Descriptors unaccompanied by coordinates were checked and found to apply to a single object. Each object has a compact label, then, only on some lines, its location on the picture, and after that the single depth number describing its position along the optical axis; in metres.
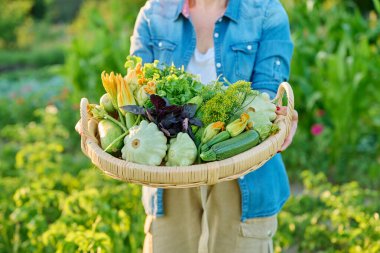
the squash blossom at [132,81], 2.01
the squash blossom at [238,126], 1.90
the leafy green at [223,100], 1.91
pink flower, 4.51
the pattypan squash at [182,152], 1.79
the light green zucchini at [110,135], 1.89
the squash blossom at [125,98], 1.96
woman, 2.29
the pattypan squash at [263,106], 1.97
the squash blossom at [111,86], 2.02
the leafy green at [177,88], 1.97
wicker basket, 1.74
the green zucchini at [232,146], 1.83
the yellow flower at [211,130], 1.88
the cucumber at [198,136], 1.90
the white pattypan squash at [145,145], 1.79
